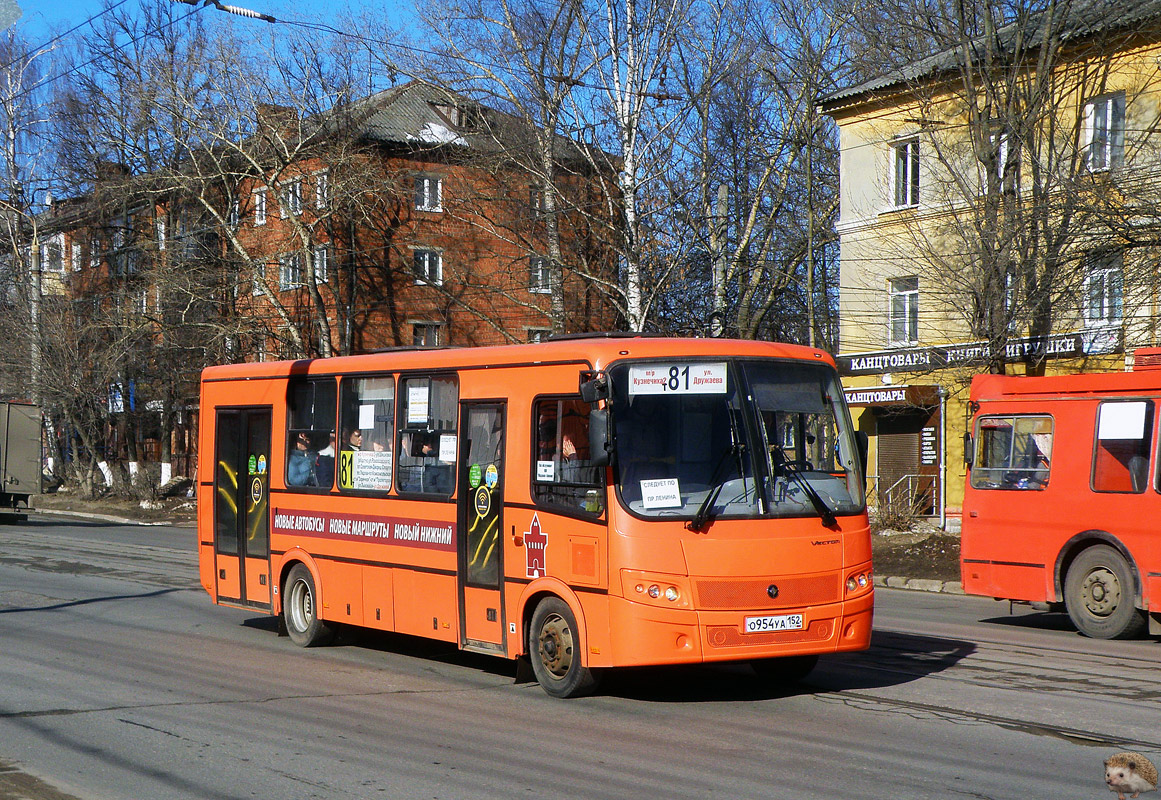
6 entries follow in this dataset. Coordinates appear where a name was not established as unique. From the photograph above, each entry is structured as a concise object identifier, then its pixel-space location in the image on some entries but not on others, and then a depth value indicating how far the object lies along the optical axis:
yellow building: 19.92
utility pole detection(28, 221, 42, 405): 42.28
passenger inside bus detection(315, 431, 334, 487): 12.02
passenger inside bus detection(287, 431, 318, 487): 12.32
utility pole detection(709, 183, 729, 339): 30.62
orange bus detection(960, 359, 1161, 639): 13.11
